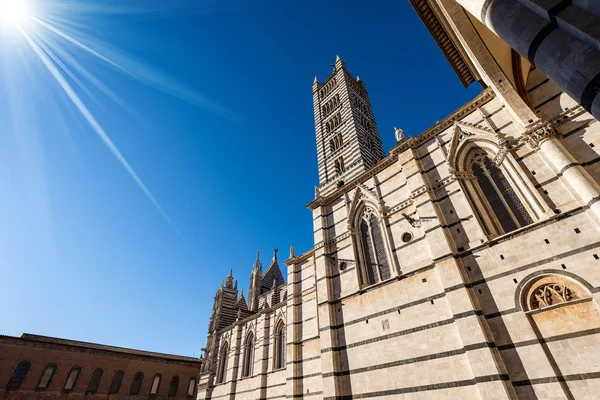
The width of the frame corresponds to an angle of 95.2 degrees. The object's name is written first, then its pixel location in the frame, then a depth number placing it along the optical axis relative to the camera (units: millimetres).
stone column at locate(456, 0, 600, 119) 2719
